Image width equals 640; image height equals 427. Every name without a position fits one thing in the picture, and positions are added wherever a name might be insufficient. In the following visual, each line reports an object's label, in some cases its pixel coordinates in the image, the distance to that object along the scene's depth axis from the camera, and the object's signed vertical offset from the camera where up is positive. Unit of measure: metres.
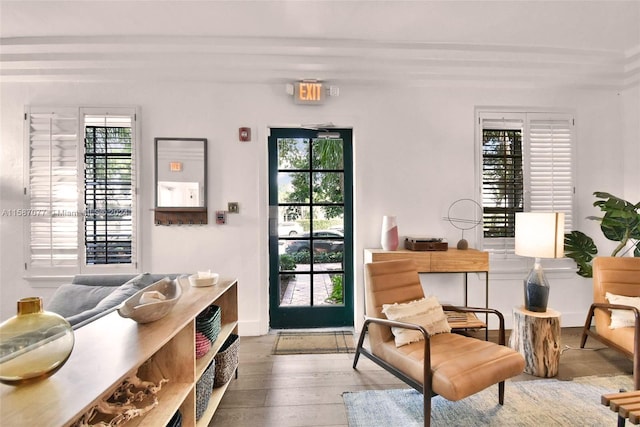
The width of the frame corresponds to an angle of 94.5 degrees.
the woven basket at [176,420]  1.33 -0.95
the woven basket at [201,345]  1.67 -0.77
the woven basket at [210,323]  1.76 -0.68
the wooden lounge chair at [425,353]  1.65 -0.89
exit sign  3.12 +1.27
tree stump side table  2.31 -1.04
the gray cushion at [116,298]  1.47 -0.53
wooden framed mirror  3.13 +0.34
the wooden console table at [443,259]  2.88 -0.47
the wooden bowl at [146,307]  1.25 -0.42
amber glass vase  0.79 -0.37
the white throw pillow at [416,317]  2.01 -0.76
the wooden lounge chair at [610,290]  2.35 -0.69
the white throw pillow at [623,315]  2.36 -0.84
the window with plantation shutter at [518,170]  3.35 +0.47
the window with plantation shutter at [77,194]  3.10 +0.19
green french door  3.32 -0.19
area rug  1.83 -1.30
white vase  3.02 -0.23
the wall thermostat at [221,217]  3.18 -0.06
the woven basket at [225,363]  1.95 -1.03
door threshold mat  2.82 -1.32
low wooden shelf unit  0.72 -0.49
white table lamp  2.33 -0.27
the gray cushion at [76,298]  2.20 -0.65
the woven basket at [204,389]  1.58 -1.00
